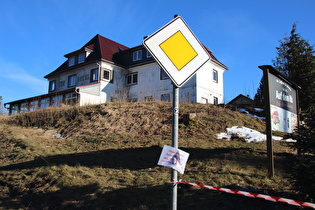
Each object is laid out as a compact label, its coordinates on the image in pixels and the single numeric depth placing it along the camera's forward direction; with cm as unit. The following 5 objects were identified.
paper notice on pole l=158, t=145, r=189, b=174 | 267
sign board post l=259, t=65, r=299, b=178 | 654
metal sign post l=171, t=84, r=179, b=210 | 263
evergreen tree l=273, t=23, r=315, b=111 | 1949
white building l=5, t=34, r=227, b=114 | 2631
